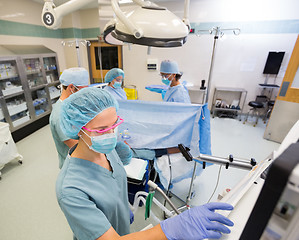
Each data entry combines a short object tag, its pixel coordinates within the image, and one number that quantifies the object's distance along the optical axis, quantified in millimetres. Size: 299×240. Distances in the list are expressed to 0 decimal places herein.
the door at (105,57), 5121
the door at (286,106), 2885
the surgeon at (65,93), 1390
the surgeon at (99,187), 639
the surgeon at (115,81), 2710
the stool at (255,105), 3870
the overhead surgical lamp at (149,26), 612
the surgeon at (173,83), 2430
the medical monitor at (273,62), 3821
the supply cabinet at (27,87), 3096
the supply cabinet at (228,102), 4356
